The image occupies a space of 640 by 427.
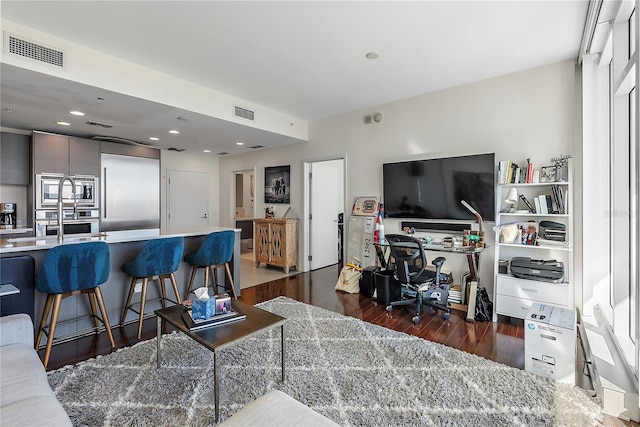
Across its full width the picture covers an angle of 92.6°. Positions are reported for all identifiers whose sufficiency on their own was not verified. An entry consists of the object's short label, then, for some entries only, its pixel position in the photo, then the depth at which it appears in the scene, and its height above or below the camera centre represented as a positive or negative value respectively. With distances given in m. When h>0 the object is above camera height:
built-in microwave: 4.33 +0.34
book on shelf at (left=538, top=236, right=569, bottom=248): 2.98 -0.30
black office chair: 3.26 -0.69
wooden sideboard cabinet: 5.42 -0.53
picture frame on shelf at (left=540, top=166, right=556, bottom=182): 3.07 +0.39
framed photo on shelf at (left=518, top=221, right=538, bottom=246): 3.15 -0.22
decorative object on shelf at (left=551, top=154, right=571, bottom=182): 2.96 +0.43
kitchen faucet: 2.71 -0.03
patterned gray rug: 1.73 -1.13
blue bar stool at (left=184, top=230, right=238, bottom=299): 3.33 -0.45
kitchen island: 2.50 -0.62
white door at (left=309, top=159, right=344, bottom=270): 5.61 -0.02
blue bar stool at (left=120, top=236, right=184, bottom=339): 2.82 -0.48
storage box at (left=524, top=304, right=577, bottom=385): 2.05 -0.92
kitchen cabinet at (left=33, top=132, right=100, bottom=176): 4.34 +0.88
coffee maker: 4.34 -0.02
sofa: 1.14 -0.75
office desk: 3.23 -0.57
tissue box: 1.96 -0.62
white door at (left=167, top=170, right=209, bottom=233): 6.52 +0.33
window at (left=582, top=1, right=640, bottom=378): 2.16 +0.39
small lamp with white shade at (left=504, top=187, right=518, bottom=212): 3.26 +0.16
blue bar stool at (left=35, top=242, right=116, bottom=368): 2.26 -0.47
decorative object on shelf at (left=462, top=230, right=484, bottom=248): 3.46 -0.30
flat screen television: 3.53 +0.32
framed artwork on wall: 5.77 +0.56
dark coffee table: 1.69 -0.71
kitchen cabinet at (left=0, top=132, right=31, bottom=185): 4.20 +0.77
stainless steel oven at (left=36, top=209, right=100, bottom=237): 4.34 -0.12
